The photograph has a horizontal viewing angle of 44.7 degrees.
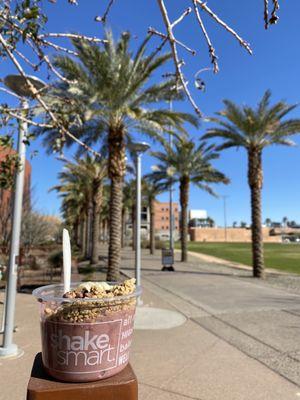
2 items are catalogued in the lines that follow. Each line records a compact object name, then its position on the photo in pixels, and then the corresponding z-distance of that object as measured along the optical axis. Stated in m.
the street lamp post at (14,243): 5.28
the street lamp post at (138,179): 9.82
